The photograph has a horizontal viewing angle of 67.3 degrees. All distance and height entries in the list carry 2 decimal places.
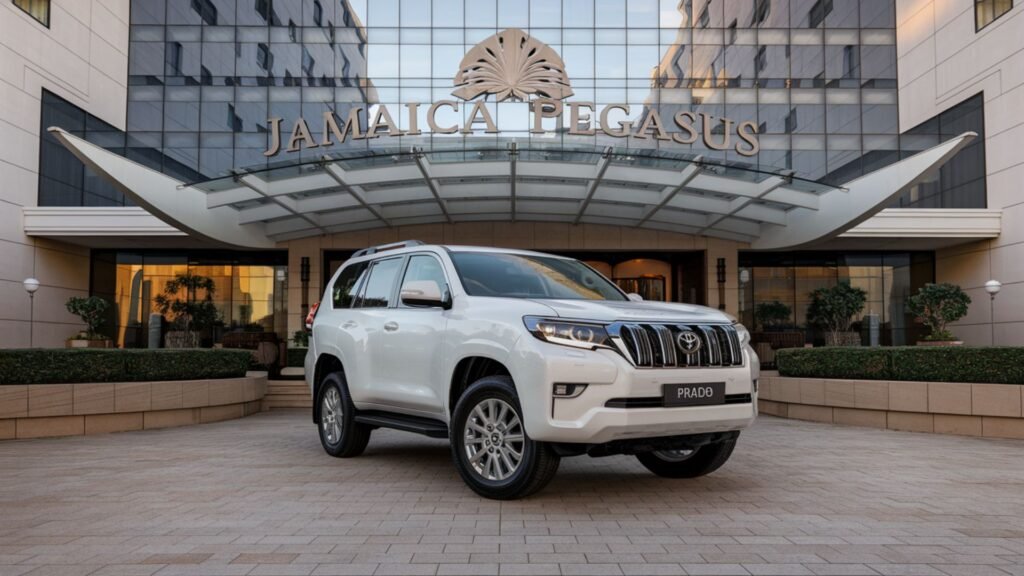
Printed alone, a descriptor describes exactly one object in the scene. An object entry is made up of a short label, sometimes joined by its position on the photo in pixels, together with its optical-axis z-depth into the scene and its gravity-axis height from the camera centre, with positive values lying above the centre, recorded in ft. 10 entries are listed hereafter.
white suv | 16.96 -1.30
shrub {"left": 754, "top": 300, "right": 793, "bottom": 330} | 77.10 +0.19
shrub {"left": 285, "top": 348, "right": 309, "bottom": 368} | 61.26 -3.46
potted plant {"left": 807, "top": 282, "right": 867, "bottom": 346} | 70.03 +0.64
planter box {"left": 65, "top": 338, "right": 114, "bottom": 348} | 66.03 -2.57
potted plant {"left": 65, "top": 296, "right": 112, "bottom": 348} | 66.18 -0.24
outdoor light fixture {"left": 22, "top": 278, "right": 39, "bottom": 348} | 64.08 +1.96
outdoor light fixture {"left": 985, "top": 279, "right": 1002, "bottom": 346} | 62.87 +2.34
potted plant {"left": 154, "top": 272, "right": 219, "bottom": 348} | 79.05 +1.28
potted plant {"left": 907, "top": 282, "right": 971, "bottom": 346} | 57.26 +0.63
